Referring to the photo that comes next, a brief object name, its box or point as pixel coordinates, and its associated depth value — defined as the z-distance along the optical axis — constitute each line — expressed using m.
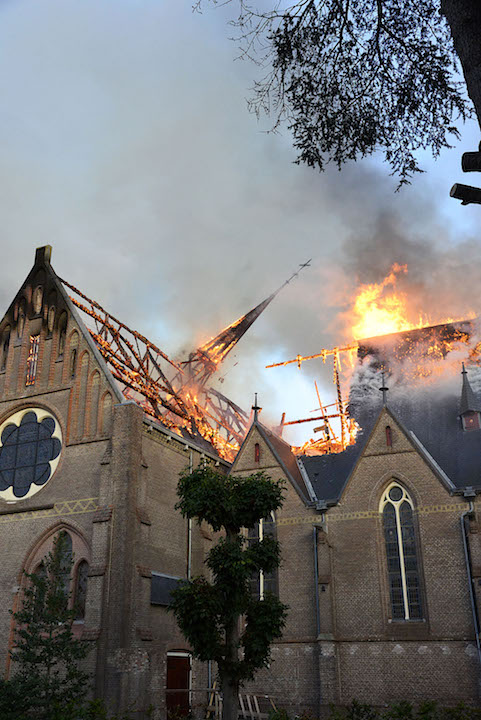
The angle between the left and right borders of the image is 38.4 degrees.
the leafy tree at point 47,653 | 21.27
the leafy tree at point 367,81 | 10.34
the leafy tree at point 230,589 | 19.12
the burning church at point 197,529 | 27.78
